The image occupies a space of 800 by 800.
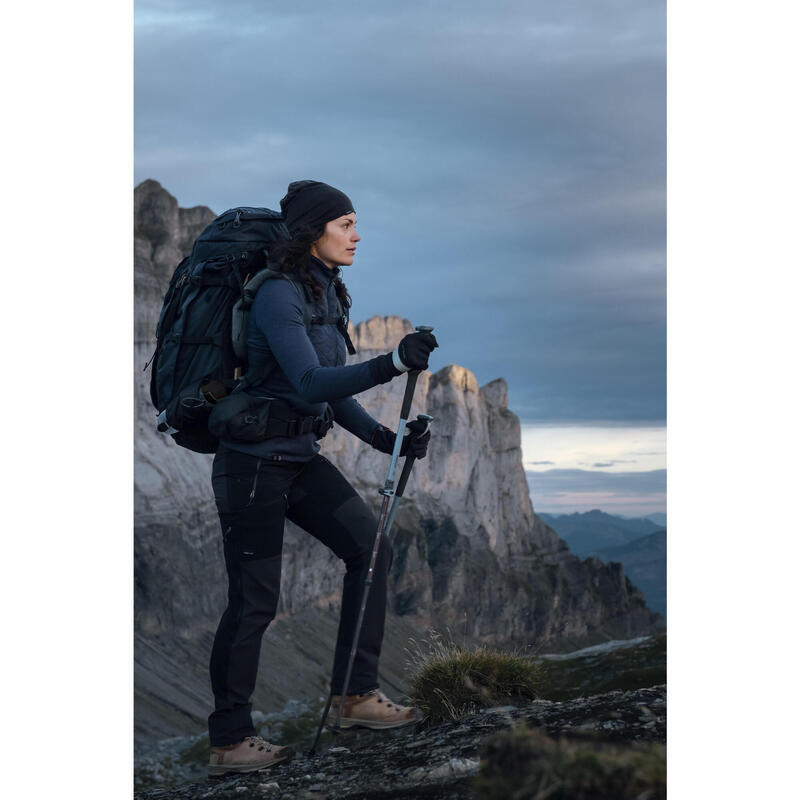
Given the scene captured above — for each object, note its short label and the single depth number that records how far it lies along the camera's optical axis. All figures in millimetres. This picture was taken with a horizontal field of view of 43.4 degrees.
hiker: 6871
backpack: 6895
